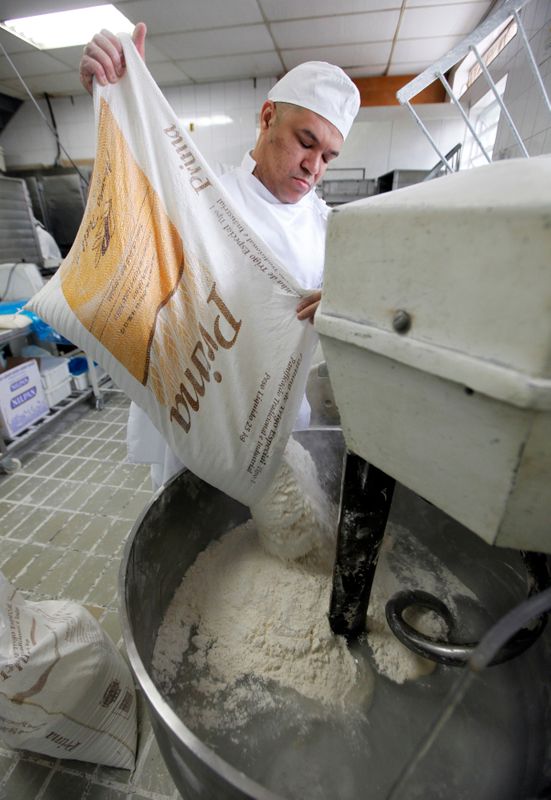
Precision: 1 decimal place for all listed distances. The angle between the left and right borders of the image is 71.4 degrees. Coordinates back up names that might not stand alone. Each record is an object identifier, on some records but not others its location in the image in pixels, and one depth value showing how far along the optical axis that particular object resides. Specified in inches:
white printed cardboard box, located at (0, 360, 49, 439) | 70.4
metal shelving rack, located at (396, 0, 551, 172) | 29.9
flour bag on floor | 25.6
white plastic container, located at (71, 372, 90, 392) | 92.8
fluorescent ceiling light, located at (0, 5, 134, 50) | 94.7
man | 34.9
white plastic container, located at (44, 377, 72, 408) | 82.4
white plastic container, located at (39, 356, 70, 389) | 81.3
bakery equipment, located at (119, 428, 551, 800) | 20.5
